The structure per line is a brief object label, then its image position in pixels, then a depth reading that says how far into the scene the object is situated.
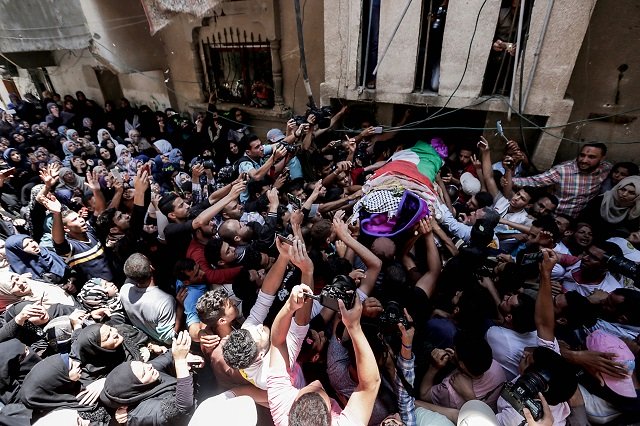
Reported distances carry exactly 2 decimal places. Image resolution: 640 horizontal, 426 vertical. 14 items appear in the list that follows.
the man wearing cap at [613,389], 1.84
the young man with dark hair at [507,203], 3.30
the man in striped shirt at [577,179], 3.38
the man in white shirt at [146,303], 2.43
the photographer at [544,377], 1.56
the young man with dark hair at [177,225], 2.77
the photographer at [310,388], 1.43
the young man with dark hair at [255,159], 3.64
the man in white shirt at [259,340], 1.72
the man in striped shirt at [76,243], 2.89
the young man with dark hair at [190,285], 2.52
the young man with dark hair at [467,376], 1.74
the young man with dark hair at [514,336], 2.06
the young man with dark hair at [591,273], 2.65
